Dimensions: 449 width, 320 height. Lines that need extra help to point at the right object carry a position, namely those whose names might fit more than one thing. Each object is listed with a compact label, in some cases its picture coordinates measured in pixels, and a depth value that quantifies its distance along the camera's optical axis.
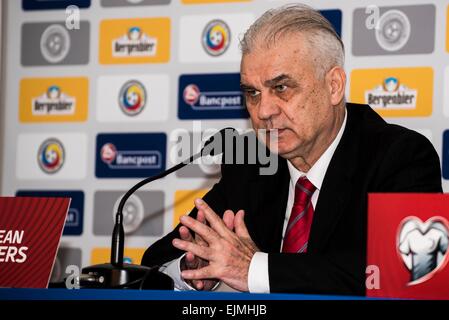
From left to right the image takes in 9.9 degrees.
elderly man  4.10
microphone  3.99
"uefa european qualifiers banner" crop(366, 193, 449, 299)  3.79
